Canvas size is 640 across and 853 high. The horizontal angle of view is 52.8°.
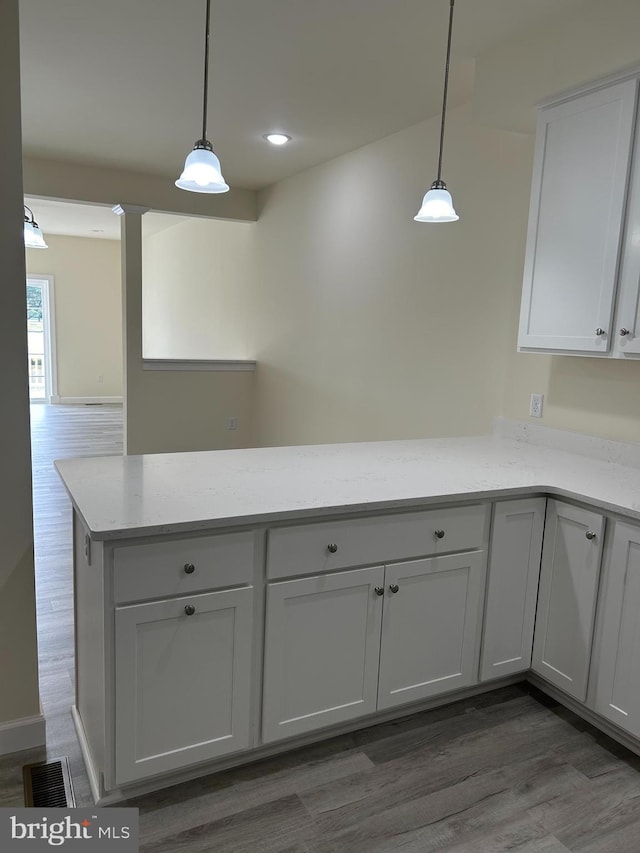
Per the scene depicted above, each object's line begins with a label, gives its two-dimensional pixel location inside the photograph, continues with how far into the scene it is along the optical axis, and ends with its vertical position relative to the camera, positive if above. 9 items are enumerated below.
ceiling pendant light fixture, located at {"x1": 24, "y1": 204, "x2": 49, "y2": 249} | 4.87 +0.68
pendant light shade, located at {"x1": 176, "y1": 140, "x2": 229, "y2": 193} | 2.19 +0.55
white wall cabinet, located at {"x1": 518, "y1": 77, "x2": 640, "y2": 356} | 2.28 +0.47
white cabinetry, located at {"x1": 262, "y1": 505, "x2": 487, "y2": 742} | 1.89 -0.87
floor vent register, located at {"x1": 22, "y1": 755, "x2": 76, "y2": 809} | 1.81 -1.33
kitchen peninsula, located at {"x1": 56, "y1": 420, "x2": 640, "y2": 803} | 1.70 -0.77
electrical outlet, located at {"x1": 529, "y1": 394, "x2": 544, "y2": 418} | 3.01 -0.27
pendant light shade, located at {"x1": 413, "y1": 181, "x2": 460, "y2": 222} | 2.38 +0.51
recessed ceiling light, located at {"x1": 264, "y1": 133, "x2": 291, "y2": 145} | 4.21 +1.29
